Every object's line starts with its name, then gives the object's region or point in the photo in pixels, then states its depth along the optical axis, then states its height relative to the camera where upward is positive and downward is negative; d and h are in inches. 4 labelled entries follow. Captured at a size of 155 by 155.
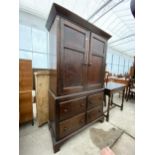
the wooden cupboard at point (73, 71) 49.0 +2.5
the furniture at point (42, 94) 68.7 -14.6
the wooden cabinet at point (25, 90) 63.7 -11.0
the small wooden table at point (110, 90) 80.6 -13.1
